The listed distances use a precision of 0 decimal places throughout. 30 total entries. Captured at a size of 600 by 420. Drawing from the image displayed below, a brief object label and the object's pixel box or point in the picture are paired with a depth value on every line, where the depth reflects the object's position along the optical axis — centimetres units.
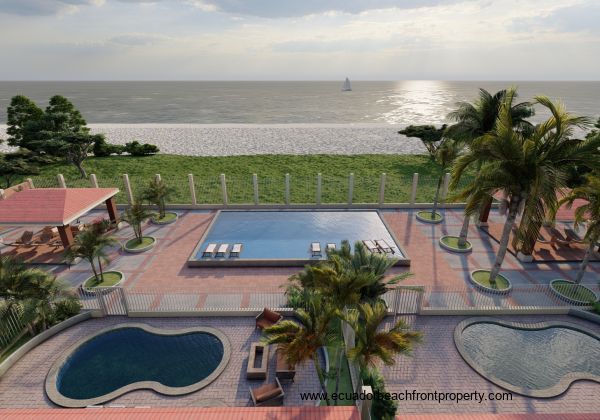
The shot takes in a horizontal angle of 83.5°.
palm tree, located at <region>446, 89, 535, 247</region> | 1992
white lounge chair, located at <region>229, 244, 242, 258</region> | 2008
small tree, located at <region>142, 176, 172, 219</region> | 2395
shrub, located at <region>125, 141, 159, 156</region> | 4635
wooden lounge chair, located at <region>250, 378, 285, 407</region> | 1091
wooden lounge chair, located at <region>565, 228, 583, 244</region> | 2068
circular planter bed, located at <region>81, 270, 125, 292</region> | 1741
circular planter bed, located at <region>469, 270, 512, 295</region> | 1688
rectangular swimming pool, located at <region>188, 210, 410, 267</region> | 1986
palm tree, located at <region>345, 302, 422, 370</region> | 840
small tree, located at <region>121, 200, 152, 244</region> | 2052
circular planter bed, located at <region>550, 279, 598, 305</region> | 1586
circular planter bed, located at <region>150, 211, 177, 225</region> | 2473
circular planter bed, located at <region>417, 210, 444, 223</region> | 2497
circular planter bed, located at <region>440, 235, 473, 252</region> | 2089
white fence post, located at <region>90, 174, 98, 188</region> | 2664
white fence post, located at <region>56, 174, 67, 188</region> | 2725
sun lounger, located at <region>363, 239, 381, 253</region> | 2085
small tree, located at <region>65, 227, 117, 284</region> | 1599
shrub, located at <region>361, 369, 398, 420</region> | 981
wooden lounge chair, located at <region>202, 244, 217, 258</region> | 2003
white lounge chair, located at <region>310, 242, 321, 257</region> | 2048
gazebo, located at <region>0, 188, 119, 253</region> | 1886
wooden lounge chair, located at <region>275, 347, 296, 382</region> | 1175
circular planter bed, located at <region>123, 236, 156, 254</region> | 2078
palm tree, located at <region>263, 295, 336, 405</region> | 888
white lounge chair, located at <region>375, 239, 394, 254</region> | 2051
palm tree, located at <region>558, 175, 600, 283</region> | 1459
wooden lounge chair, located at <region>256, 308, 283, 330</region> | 1443
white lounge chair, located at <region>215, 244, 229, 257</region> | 2002
